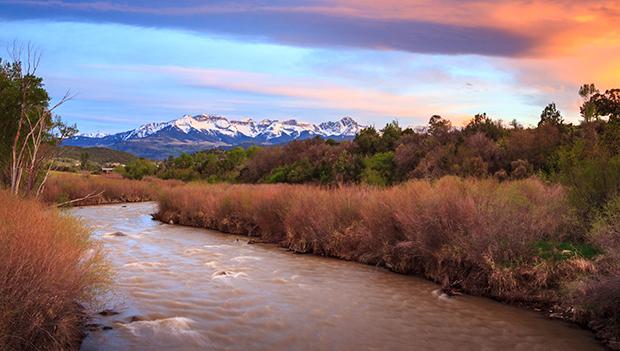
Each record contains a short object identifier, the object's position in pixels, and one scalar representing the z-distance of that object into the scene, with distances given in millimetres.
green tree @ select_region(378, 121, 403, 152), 45578
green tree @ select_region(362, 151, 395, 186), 37000
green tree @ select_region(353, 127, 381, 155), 47072
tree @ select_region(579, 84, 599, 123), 32719
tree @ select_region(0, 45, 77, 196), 24344
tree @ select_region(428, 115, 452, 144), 38938
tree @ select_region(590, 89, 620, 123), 34031
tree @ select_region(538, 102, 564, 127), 34969
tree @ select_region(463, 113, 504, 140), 38500
